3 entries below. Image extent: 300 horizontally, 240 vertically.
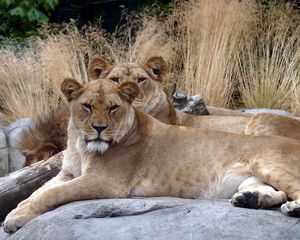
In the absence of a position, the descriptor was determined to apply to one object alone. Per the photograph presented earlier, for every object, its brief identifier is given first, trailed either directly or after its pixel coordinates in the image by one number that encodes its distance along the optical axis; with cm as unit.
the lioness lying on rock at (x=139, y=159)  1215
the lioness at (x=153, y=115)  1505
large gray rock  1068
